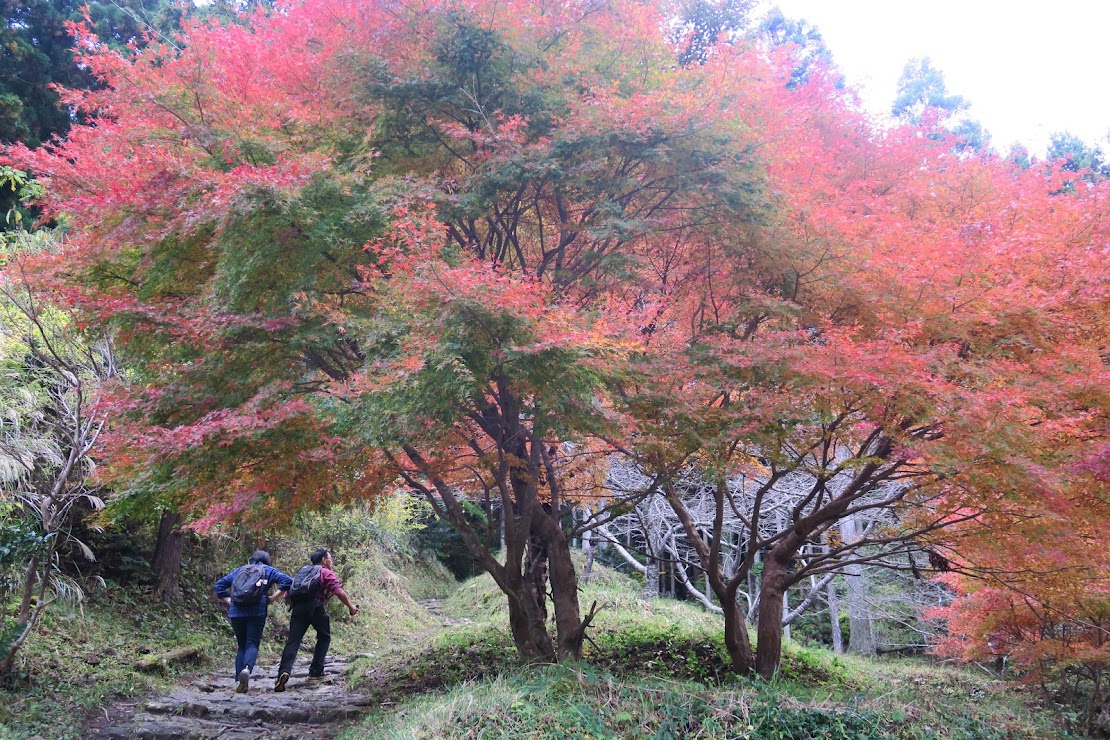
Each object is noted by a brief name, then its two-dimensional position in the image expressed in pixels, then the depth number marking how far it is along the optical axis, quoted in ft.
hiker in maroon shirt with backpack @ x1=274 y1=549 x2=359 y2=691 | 21.56
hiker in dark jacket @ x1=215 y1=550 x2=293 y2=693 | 21.13
